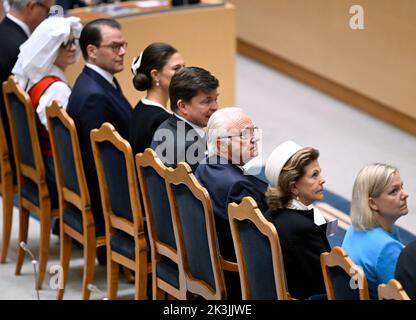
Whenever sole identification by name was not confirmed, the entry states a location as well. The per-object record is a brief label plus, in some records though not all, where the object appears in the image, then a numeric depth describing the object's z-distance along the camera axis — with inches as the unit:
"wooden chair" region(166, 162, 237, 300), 363.9
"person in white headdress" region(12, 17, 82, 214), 474.3
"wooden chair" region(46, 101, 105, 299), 435.2
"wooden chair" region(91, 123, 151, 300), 408.2
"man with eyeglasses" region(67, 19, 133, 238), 450.9
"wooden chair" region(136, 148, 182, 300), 389.4
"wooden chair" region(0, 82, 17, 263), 494.0
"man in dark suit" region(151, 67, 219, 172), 406.3
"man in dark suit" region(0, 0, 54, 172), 508.7
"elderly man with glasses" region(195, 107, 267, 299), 370.9
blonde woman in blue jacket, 330.3
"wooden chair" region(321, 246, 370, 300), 304.6
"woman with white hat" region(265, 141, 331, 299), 339.3
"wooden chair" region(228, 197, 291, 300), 332.2
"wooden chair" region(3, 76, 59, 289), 462.9
